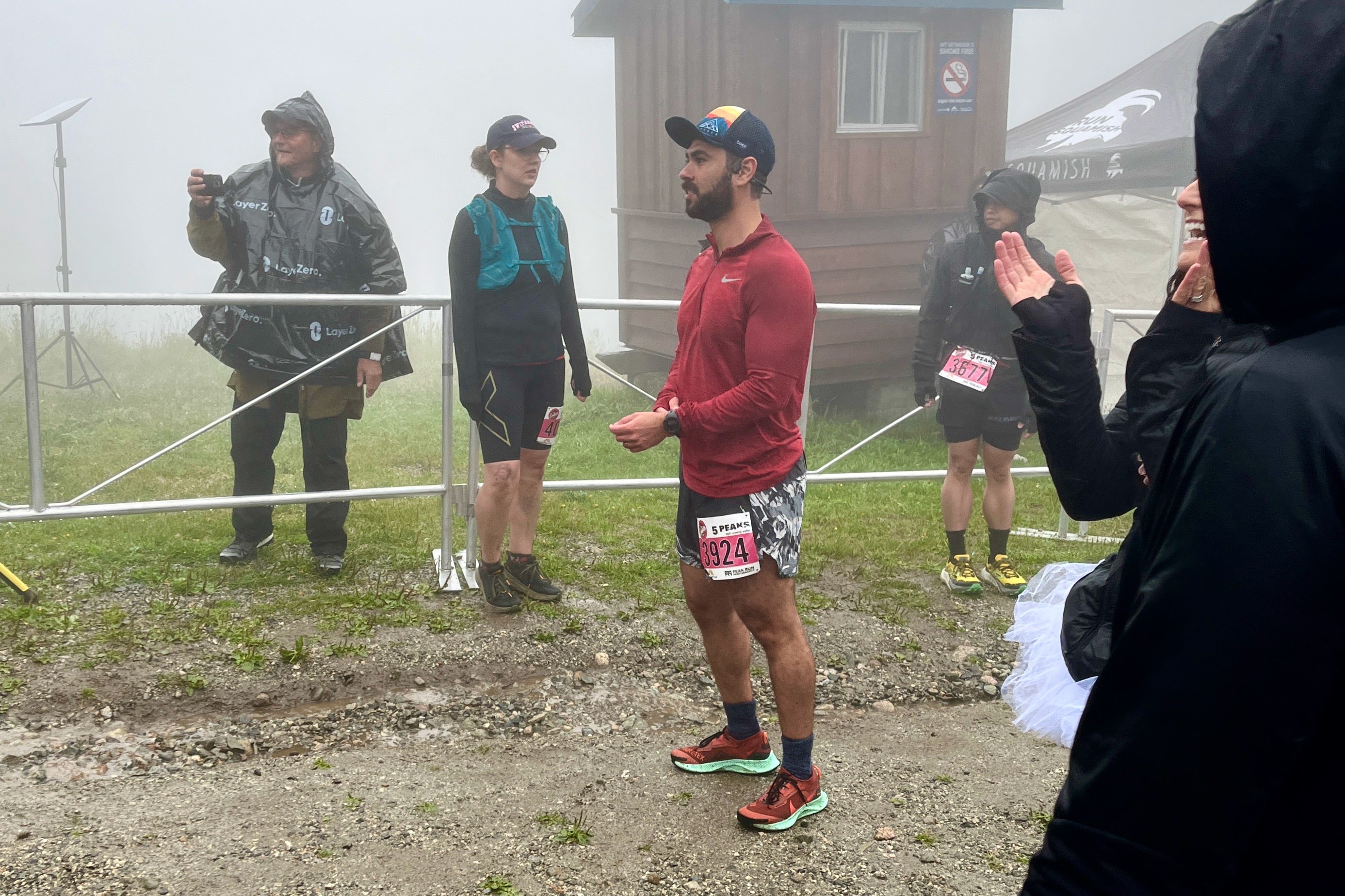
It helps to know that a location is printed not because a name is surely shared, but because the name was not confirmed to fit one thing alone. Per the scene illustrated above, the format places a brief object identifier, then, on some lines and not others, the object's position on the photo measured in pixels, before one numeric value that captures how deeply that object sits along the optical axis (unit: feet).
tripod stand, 29.66
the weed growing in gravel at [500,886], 9.58
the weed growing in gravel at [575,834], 10.52
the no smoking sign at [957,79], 33.37
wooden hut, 31.94
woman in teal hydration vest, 15.40
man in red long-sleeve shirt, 10.21
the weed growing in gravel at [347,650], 14.47
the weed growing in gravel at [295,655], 14.20
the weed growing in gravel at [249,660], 13.97
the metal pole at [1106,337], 20.67
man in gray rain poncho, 16.94
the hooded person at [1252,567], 2.91
